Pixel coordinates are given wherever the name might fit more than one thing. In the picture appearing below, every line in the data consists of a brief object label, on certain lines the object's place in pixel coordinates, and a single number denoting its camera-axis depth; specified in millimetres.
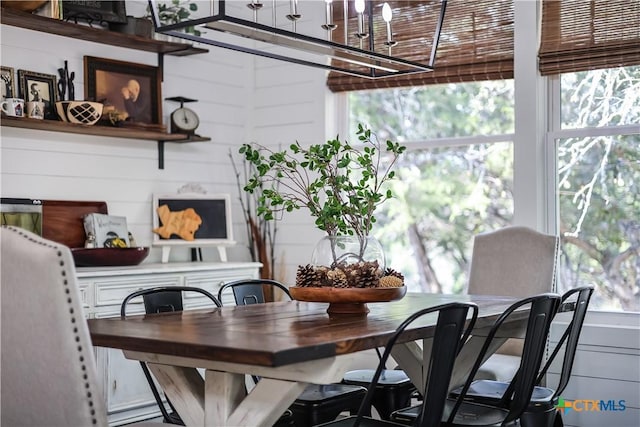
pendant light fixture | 2939
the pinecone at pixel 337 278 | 2789
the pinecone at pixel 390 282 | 2844
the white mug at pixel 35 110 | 4176
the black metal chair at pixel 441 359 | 2402
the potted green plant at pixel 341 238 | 2807
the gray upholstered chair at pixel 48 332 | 2062
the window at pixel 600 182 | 4258
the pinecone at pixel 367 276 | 2805
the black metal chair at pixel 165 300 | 2981
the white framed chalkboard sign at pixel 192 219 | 4902
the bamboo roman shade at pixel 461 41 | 4566
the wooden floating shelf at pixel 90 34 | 4121
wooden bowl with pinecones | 2762
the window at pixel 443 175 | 4703
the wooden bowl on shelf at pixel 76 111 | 4305
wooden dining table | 2078
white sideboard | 4043
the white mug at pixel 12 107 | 4090
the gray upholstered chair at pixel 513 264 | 4074
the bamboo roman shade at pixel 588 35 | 4164
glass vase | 2855
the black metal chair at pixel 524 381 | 2729
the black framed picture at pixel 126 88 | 4590
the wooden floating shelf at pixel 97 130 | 4145
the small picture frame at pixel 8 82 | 4152
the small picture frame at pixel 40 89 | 4246
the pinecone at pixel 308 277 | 2814
